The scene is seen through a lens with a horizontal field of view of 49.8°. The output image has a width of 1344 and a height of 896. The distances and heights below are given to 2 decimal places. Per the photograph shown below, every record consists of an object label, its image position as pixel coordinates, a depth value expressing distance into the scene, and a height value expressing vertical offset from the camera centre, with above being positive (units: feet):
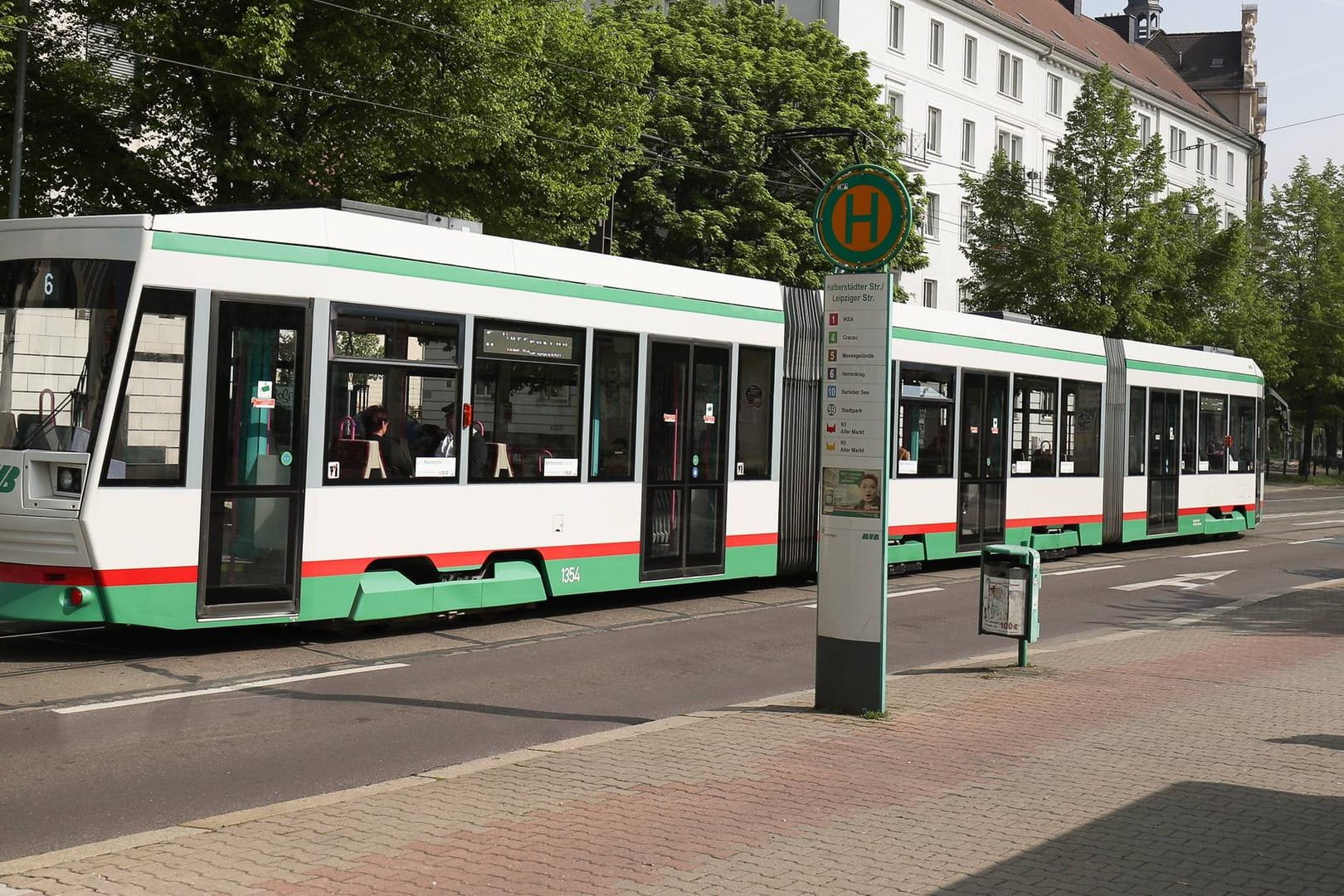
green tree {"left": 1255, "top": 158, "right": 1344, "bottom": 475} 214.48 +30.41
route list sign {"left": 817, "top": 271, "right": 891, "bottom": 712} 29.01 -0.49
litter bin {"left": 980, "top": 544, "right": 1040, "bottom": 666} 36.22 -3.01
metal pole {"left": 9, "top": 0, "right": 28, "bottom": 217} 63.31 +15.68
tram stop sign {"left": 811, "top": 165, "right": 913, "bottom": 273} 29.04 +5.14
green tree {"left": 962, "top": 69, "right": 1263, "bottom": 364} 144.46 +23.76
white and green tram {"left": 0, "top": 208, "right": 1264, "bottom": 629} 33.94 +1.05
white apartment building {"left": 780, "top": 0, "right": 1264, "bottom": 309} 178.60 +52.58
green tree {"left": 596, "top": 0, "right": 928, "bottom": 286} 121.19 +27.77
